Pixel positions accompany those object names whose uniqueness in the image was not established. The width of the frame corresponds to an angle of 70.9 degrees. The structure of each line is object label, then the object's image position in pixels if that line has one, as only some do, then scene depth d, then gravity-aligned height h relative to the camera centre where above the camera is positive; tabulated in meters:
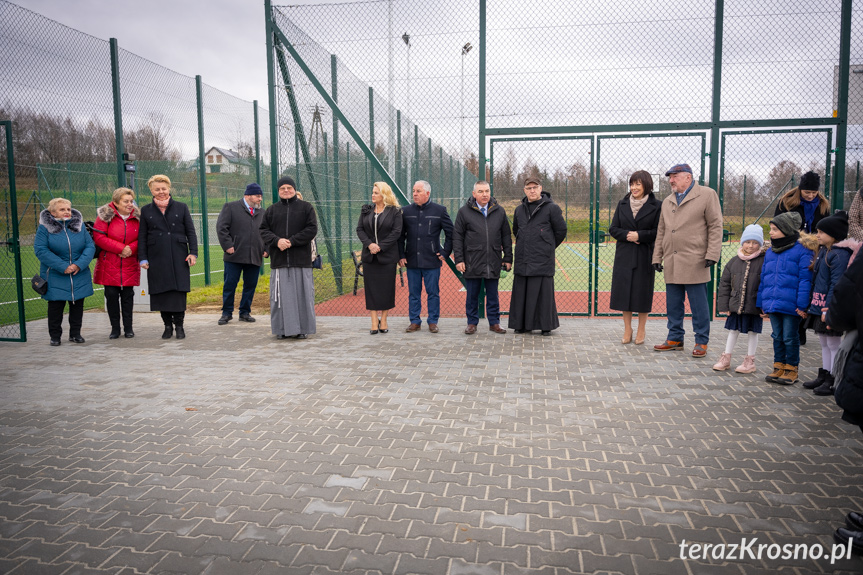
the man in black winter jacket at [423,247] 7.96 -0.24
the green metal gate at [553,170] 8.69 +0.83
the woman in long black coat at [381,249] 7.79 -0.25
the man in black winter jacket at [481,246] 7.84 -0.23
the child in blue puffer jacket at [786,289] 5.16 -0.56
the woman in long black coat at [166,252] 7.46 -0.23
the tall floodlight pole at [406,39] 8.96 +2.81
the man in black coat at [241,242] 8.77 -0.15
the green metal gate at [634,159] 8.42 +0.93
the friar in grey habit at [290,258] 7.43 -0.33
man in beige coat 6.38 -0.21
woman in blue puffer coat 7.11 -0.29
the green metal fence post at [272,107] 9.39 +1.95
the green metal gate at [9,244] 6.78 -0.10
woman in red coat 7.47 -0.24
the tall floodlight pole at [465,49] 8.68 +2.56
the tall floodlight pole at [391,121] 9.02 +1.81
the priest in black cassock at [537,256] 7.62 -0.36
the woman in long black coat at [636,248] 7.03 -0.26
